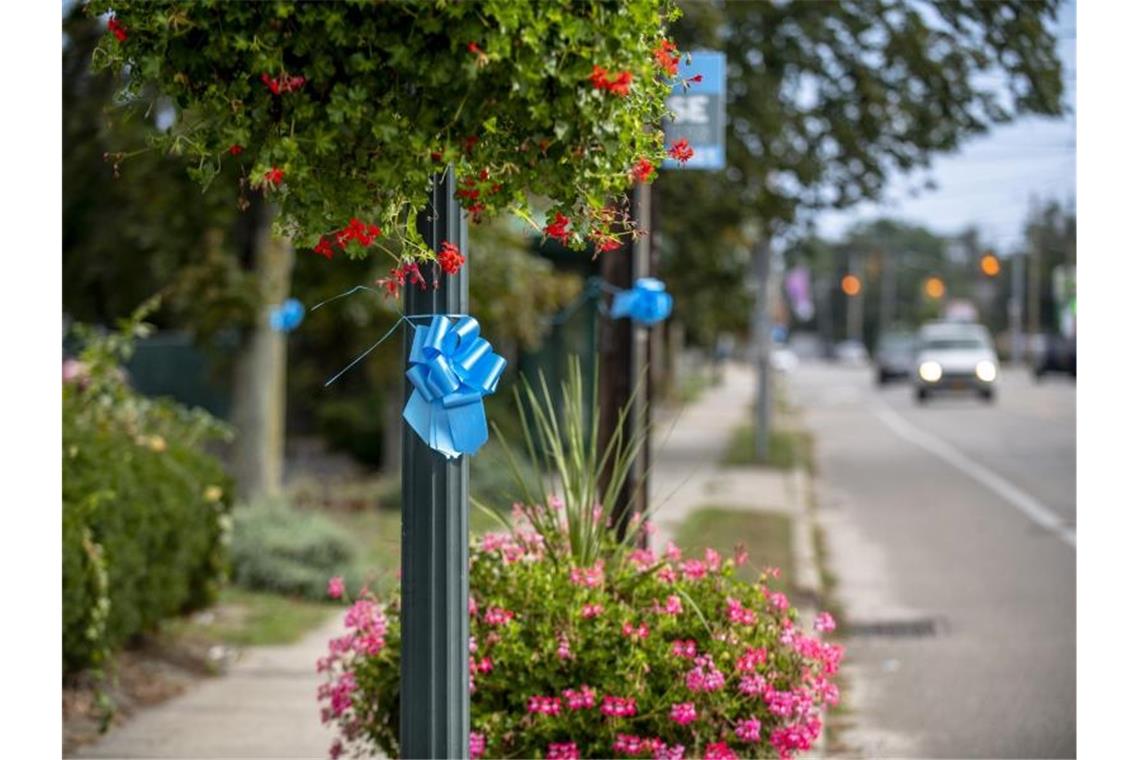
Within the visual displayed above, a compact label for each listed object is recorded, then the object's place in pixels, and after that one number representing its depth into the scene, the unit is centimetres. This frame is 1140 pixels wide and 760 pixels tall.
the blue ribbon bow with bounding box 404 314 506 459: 715
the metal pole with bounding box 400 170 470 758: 726
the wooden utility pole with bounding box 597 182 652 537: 1610
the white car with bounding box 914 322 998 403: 7412
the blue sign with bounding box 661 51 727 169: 1524
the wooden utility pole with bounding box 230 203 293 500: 2512
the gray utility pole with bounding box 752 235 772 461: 4231
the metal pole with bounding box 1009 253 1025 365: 16691
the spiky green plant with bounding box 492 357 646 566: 994
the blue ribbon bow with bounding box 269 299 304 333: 2525
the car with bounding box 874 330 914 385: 10329
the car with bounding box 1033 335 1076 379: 10237
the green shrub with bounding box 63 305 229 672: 1307
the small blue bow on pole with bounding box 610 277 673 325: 1499
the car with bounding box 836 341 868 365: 19369
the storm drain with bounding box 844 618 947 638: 1947
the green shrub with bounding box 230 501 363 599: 2119
